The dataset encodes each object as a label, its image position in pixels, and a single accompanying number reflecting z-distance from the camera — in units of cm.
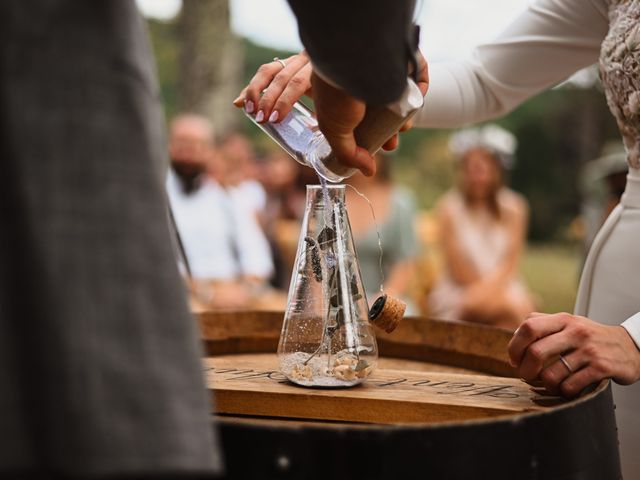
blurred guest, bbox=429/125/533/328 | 514
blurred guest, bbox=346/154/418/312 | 438
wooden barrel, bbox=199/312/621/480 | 87
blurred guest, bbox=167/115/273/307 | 536
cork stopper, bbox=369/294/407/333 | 119
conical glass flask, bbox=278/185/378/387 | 115
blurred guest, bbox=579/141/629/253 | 495
